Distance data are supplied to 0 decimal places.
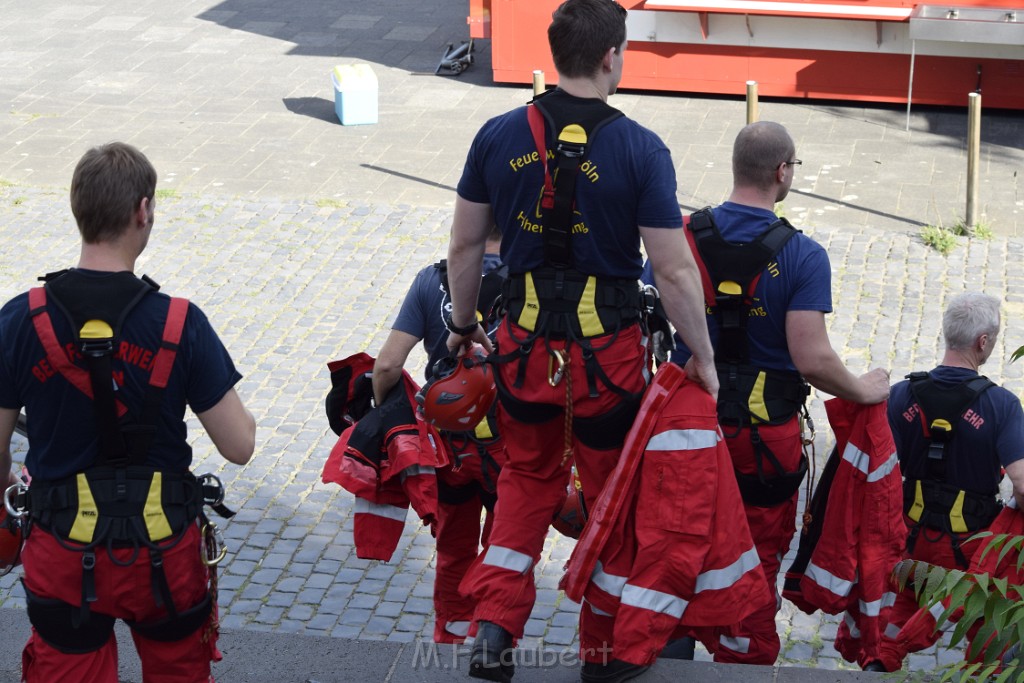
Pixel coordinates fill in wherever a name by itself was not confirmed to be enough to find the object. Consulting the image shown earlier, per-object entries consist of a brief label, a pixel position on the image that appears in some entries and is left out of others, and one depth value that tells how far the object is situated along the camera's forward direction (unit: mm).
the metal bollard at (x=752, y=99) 11484
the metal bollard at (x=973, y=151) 10906
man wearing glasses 4551
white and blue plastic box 14227
